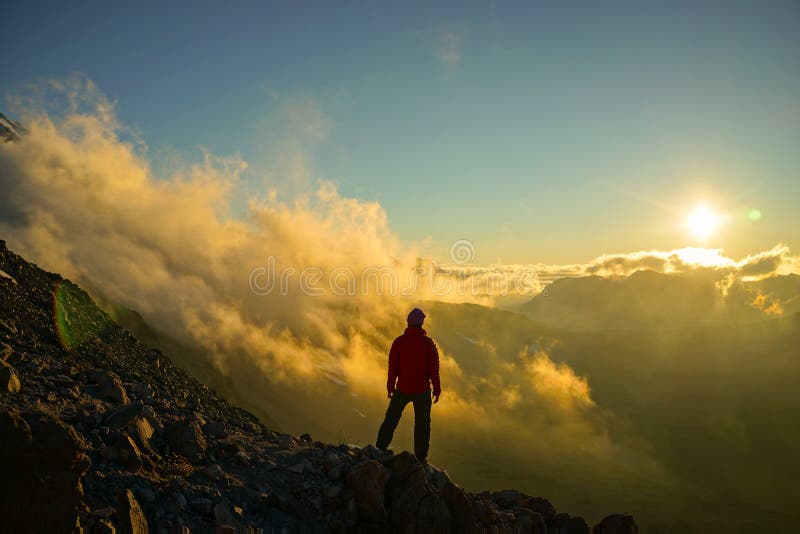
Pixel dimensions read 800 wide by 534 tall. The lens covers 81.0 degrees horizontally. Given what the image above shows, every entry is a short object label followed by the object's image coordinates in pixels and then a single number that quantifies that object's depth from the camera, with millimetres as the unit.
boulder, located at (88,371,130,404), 9688
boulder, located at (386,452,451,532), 8812
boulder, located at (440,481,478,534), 9047
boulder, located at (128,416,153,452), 7758
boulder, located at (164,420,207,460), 8453
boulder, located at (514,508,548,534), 10400
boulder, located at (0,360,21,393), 7969
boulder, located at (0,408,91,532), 5184
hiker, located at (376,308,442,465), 11852
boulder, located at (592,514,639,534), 11164
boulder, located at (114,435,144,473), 7215
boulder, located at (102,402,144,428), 7945
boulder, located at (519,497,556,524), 11727
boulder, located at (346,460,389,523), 8766
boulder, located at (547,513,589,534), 11105
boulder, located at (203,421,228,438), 9555
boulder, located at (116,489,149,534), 5973
